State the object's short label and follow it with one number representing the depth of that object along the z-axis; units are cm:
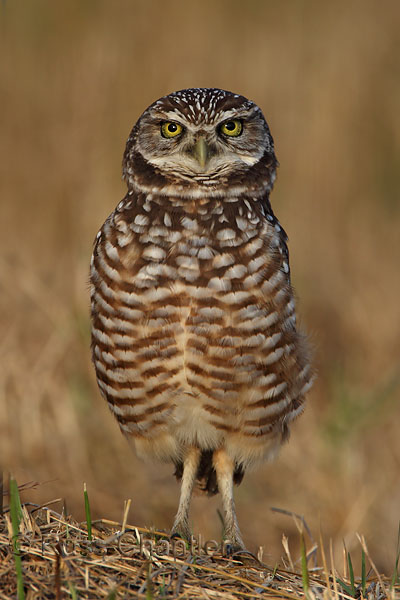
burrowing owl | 617
